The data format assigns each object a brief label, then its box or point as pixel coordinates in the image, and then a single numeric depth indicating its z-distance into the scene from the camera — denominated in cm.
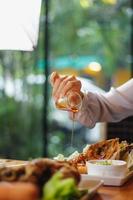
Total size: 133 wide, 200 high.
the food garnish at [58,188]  67
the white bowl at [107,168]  96
